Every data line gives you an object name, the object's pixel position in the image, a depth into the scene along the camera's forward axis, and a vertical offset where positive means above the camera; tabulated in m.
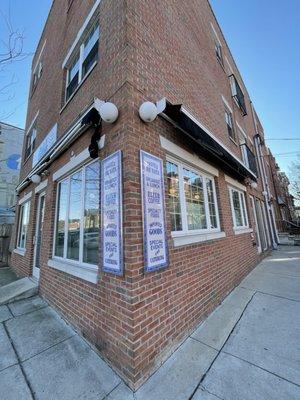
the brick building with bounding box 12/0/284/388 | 2.70 +0.97
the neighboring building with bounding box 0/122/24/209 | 15.47 +5.98
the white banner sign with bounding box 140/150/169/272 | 2.73 +0.32
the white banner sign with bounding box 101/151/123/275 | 2.70 +0.34
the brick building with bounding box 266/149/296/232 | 21.00 +3.49
